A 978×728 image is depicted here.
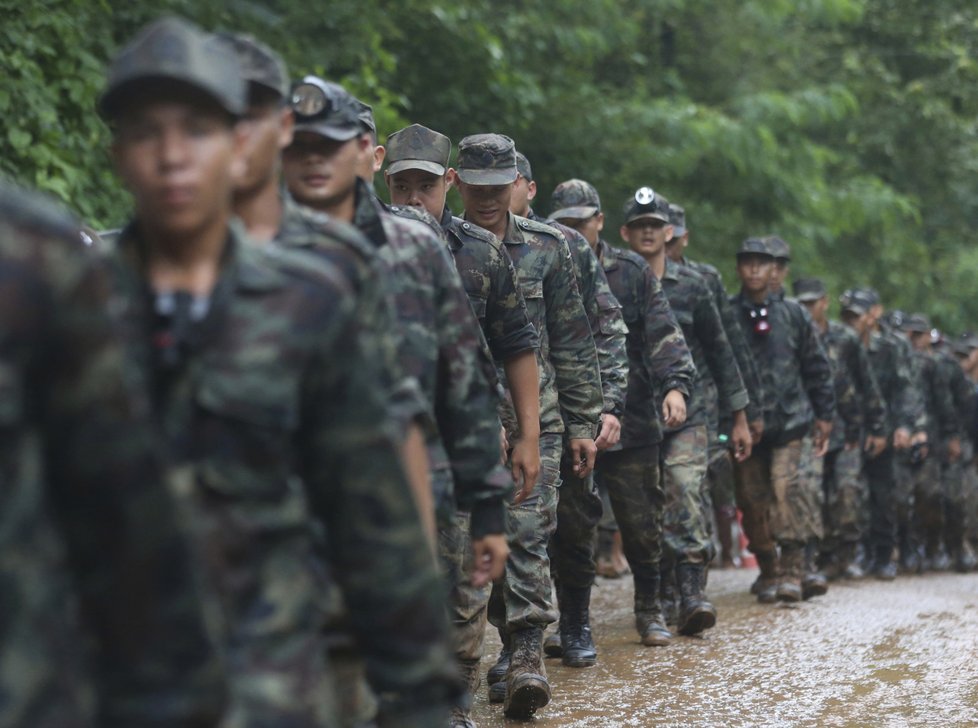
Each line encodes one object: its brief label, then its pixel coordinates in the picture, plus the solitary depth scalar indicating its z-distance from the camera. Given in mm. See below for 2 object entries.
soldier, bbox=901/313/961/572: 19156
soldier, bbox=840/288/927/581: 17703
